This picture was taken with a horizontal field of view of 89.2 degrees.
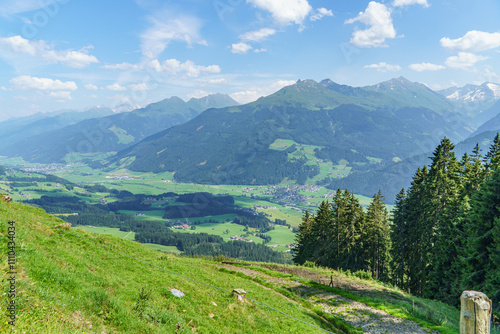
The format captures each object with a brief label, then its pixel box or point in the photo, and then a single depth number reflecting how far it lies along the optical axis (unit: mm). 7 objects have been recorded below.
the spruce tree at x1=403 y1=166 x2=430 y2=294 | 42438
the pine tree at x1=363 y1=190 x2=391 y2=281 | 51719
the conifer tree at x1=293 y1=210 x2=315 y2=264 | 61312
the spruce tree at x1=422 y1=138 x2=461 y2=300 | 34844
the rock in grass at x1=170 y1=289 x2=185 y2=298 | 14041
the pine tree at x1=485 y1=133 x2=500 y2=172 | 35231
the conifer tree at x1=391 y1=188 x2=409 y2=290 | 46744
